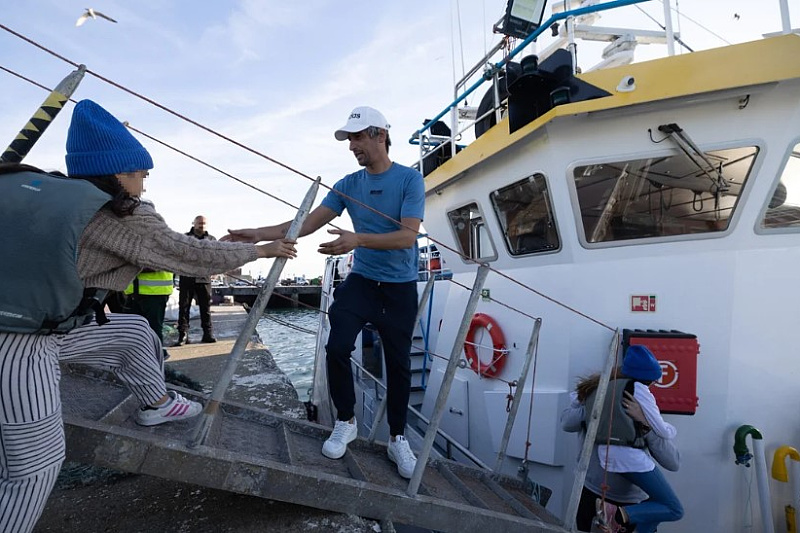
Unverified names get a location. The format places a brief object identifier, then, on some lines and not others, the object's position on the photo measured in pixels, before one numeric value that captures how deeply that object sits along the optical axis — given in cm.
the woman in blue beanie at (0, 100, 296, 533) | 130
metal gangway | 167
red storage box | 300
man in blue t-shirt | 233
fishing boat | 298
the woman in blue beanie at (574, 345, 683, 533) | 265
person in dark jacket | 679
